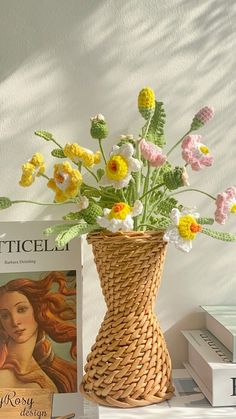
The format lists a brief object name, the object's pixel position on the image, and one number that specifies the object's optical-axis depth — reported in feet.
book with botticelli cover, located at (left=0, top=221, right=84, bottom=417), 3.16
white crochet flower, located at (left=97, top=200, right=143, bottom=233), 2.67
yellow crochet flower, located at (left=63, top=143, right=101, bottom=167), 2.78
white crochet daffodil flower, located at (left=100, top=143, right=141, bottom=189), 2.67
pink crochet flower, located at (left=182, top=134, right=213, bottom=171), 2.82
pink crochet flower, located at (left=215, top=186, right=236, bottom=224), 2.80
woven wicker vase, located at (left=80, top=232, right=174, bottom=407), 2.86
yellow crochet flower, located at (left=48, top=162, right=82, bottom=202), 2.74
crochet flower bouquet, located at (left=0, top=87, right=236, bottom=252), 2.70
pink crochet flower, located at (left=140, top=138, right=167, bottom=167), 2.81
